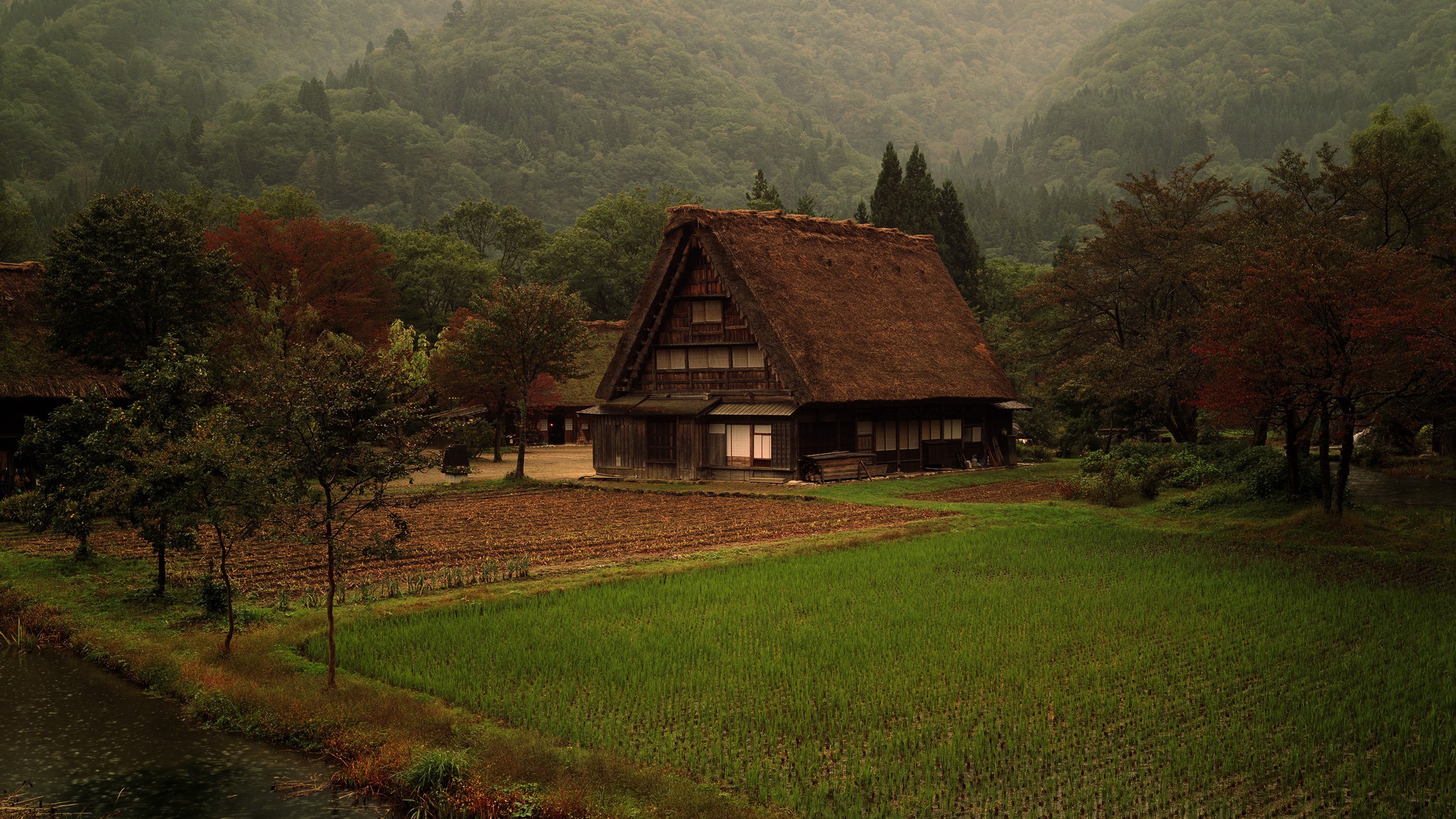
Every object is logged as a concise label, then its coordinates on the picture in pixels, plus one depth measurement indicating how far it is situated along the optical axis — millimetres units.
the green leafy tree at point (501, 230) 89438
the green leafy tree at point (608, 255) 78188
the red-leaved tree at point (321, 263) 47625
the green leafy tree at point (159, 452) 13844
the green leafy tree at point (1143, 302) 32938
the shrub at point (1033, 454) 47875
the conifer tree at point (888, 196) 65500
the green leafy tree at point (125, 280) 27812
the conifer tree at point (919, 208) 64812
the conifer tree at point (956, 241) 67062
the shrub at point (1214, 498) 24578
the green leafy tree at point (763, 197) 67812
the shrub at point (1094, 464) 29938
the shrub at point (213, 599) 14367
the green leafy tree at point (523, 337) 35781
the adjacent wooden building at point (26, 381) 27266
